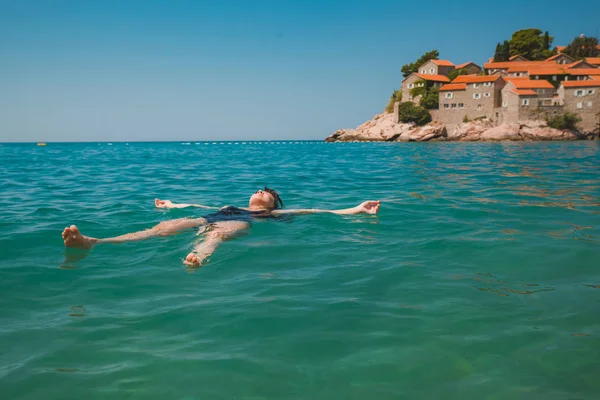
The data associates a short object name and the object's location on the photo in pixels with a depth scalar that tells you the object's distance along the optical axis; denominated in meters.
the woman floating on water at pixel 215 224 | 5.24
